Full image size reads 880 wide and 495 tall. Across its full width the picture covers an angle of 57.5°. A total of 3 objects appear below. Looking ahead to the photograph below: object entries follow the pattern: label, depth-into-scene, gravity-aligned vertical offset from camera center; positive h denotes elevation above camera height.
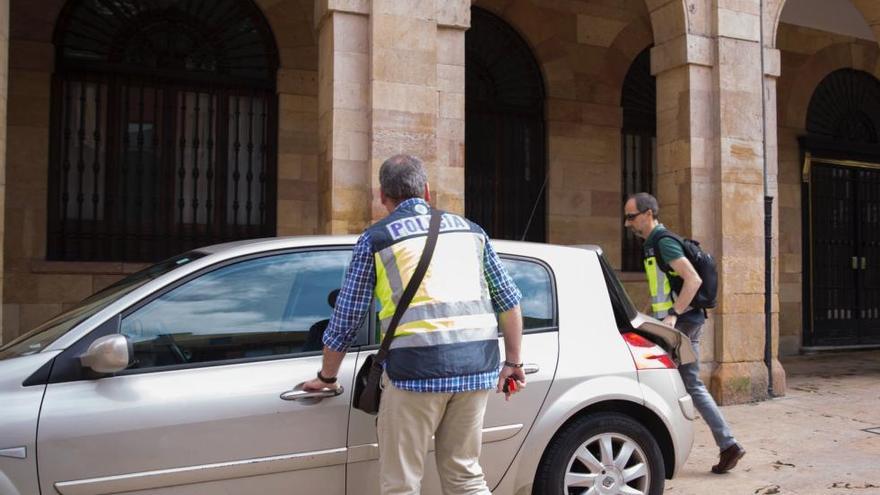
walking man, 5.31 -0.15
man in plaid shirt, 2.99 -0.24
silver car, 3.03 -0.50
